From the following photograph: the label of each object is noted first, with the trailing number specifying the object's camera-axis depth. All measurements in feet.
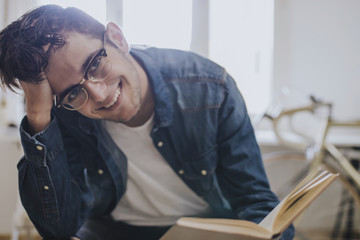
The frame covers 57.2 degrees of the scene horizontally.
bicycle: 4.06
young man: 1.76
